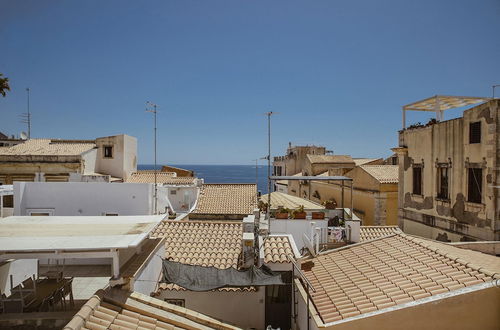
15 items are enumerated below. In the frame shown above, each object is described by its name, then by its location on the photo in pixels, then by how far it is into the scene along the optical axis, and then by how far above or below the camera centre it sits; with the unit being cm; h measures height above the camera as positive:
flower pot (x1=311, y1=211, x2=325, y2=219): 1488 -229
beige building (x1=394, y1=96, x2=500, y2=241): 1438 -36
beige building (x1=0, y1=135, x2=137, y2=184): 2825 +60
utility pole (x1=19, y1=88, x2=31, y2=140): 3822 +481
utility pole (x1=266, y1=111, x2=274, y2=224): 1373 +138
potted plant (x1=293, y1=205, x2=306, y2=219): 1495 -223
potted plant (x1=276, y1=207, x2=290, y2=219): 1473 -218
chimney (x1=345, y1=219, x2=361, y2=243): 1423 -291
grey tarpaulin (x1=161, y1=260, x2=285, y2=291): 937 -337
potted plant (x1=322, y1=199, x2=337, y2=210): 1565 -191
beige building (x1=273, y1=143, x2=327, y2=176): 5062 +128
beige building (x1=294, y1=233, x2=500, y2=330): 674 -311
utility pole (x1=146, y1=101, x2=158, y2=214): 1980 -233
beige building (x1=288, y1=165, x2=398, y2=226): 2509 -225
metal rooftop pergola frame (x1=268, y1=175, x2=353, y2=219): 1393 -52
